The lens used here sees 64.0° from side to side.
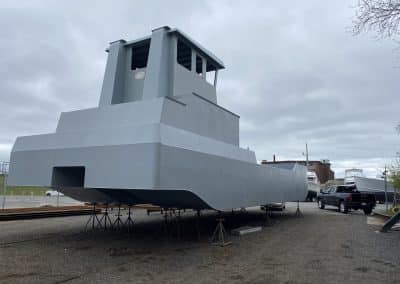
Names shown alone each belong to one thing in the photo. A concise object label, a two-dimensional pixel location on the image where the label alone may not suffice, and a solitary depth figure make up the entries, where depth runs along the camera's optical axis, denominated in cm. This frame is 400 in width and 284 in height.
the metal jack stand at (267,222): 1444
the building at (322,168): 7250
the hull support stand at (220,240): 921
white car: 4051
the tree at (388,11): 708
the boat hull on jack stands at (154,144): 730
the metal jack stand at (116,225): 1222
